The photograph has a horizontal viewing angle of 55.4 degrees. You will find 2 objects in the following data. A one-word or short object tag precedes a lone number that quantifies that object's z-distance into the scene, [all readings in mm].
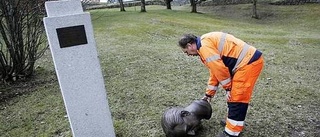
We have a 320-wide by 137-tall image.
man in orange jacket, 3771
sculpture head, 4246
